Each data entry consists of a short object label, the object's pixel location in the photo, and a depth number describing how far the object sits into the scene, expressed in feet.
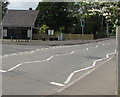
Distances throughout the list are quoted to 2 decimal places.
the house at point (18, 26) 175.01
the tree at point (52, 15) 223.92
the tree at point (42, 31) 175.23
